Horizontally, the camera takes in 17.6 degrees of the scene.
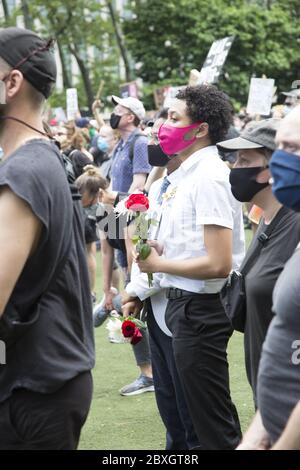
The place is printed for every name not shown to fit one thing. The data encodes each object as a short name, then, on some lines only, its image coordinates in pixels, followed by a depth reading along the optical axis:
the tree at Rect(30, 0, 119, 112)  32.49
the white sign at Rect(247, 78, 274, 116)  13.41
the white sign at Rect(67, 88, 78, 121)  17.14
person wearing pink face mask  4.88
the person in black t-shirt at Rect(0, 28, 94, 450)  3.06
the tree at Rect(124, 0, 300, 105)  35.84
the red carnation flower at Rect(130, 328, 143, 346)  5.45
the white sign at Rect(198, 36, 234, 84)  11.30
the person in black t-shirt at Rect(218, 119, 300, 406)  4.12
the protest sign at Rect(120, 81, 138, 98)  20.55
